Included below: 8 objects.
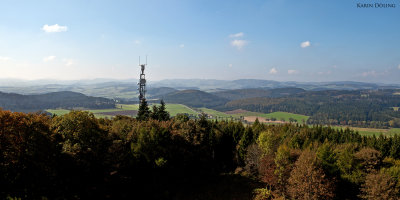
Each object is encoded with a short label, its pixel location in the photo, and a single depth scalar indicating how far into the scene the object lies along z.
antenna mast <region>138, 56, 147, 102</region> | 56.78
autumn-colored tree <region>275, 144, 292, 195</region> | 34.25
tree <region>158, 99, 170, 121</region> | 58.31
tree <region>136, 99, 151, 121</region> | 57.08
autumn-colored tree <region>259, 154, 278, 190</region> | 34.84
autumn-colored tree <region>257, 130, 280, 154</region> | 46.88
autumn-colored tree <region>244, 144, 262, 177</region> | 45.19
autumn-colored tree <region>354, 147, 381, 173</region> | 36.12
